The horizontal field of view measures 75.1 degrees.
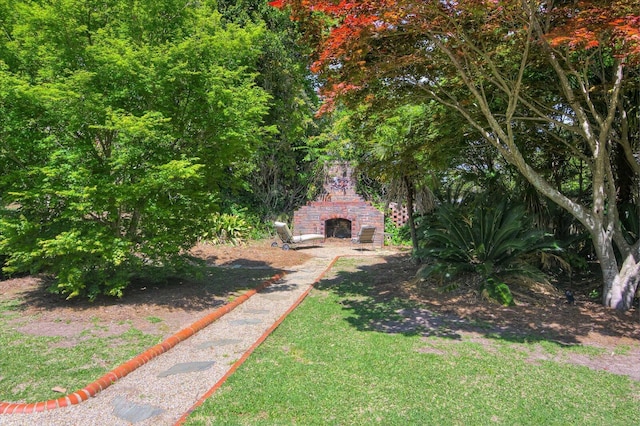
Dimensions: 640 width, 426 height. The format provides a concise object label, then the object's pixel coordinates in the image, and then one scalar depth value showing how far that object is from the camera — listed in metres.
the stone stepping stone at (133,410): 3.10
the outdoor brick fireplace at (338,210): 15.82
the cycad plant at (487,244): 6.73
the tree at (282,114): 15.54
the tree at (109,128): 5.38
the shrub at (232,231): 13.86
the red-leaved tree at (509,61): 4.90
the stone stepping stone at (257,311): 6.16
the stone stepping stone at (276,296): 7.12
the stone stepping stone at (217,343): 4.72
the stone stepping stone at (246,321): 5.66
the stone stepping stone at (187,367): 3.96
